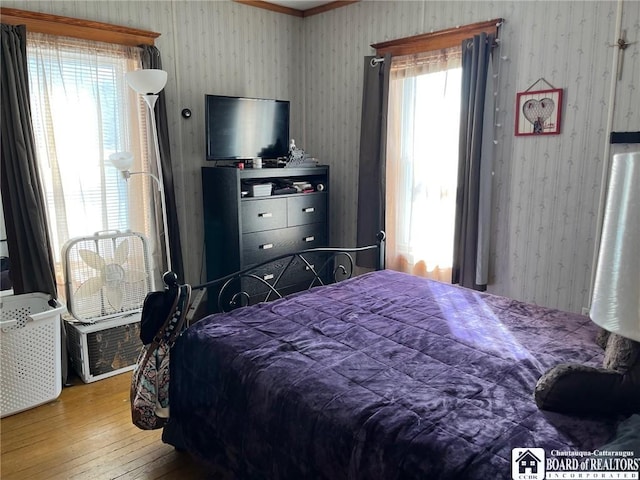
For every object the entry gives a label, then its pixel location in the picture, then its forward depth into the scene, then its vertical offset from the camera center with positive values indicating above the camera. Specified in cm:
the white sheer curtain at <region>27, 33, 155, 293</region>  321 +17
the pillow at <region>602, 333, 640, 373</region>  147 -61
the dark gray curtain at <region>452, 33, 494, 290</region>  337 -9
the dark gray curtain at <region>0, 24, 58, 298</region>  295 -15
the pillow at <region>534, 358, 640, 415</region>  146 -70
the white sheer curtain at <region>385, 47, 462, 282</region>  368 -3
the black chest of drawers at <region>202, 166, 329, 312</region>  389 -52
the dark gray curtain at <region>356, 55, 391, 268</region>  404 +3
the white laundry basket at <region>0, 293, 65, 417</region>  269 -113
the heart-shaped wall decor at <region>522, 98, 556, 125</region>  319 +31
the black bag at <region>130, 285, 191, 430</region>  214 -87
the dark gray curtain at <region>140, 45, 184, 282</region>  363 -6
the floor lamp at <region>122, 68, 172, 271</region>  309 +48
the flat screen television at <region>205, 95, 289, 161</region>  388 +25
